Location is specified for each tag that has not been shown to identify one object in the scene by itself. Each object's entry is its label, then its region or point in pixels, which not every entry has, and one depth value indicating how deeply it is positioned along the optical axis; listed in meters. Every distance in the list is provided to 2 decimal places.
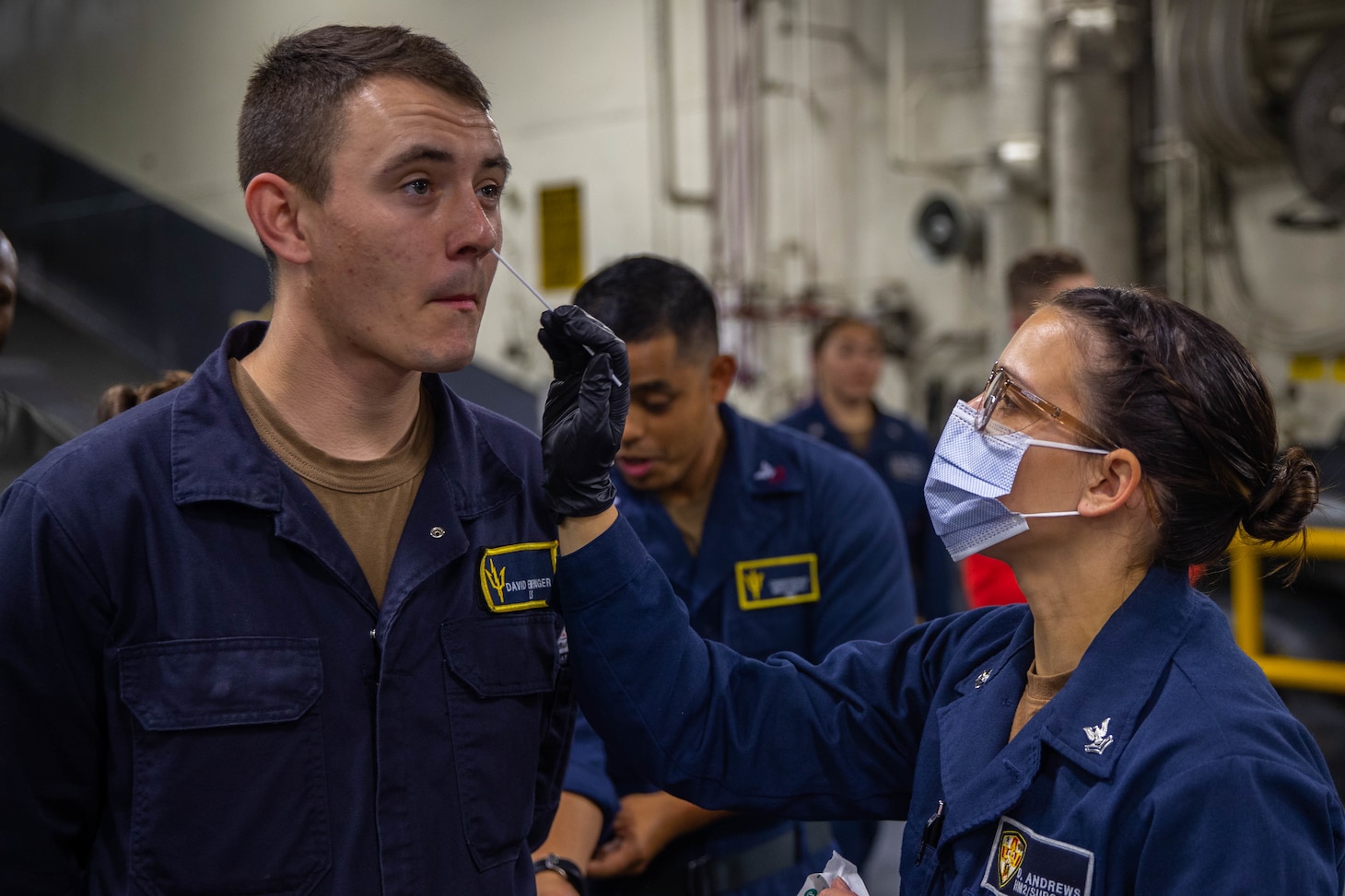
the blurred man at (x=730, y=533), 2.22
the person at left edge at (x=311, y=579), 1.27
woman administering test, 1.23
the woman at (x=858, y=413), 4.46
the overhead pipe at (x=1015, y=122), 5.86
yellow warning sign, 7.79
